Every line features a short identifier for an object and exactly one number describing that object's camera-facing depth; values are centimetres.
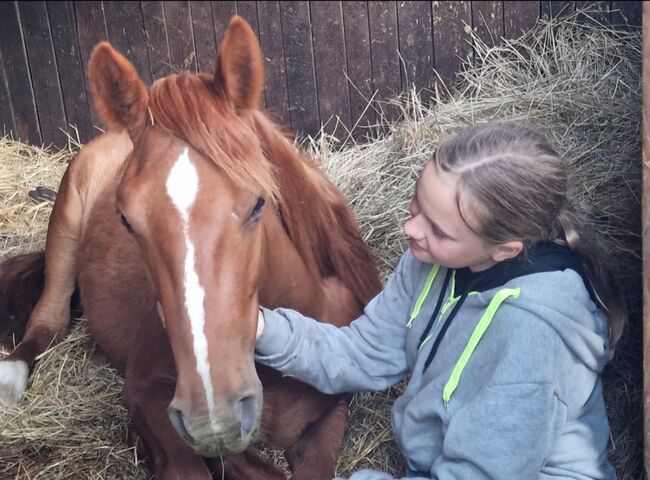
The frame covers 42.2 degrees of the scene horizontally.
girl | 201
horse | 197
